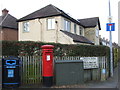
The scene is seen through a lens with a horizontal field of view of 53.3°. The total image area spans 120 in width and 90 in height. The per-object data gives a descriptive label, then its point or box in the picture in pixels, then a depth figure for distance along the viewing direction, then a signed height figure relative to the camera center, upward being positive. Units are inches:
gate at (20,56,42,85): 235.6 -50.4
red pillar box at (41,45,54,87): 221.8 -38.0
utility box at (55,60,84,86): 226.5 -53.5
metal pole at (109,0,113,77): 314.6 -53.0
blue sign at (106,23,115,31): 319.3 +47.9
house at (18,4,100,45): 561.0 +94.3
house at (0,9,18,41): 766.6 +119.2
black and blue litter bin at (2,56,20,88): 202.4 -47.3
